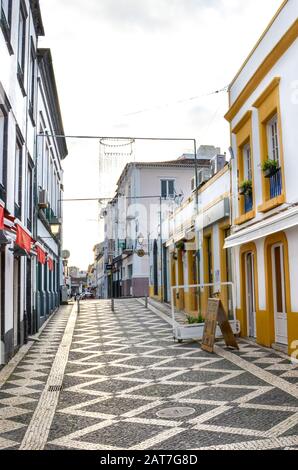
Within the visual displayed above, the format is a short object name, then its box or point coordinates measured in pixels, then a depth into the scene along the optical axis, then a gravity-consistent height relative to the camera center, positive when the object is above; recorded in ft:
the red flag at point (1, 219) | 22.71 +3.20
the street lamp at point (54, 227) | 61.87 +7.52
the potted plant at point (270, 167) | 33.37 +7.77
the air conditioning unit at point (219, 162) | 54.44 +13.33
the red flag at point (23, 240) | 29.51 +3.06
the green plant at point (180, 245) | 63.76 +5.04
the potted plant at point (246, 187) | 39.15 +7.58
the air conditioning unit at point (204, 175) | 57.01 +12.69
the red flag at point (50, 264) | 63.41 +3.13
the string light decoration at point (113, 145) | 47.63 +13.53
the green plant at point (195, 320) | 39.50 -2.85
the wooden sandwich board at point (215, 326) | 33.50 -2.87
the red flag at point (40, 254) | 45.04 +3.15
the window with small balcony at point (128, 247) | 114.73 +9.21
